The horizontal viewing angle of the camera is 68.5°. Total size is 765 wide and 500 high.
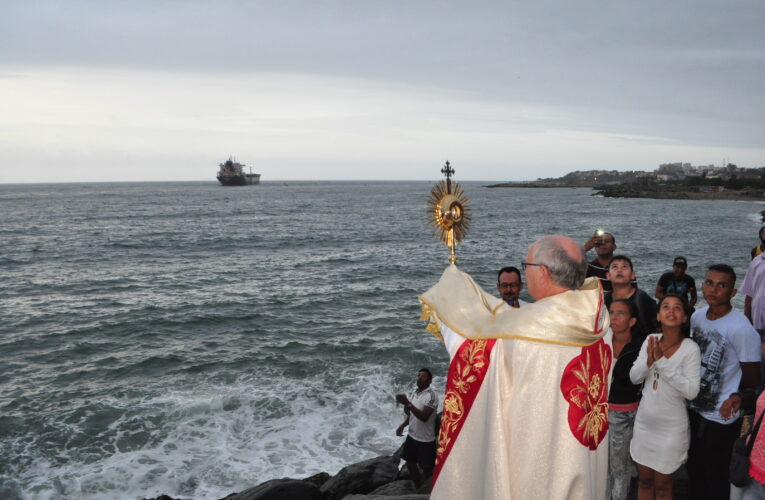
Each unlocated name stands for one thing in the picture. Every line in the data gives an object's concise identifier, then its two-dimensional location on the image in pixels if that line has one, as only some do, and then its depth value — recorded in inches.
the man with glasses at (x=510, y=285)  215.8
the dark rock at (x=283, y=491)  321.7
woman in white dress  166.2
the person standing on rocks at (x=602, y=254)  278.4
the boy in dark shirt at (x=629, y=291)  229.6
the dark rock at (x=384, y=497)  252.7
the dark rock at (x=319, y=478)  367.6
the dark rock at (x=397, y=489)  304.2
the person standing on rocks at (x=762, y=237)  299.9
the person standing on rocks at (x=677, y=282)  335.3
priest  101.9
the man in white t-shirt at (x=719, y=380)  177.2
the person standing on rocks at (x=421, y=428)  284.2
